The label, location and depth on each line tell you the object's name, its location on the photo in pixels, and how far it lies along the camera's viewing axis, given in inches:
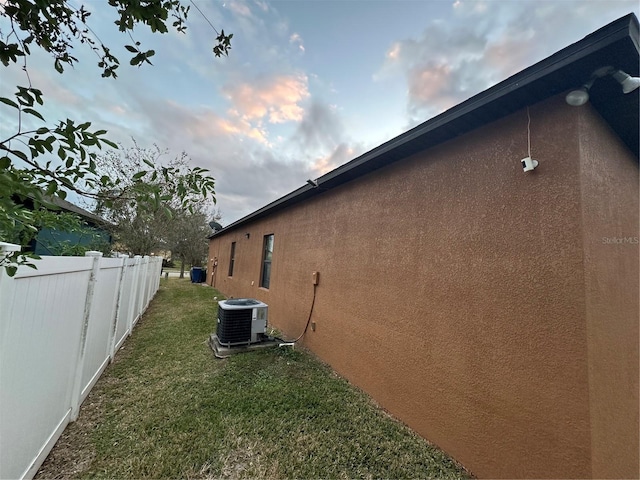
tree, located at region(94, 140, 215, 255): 387.5
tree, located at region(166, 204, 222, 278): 774.4
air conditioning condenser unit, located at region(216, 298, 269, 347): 182.7
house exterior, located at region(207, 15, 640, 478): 72.7
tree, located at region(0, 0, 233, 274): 37.7
